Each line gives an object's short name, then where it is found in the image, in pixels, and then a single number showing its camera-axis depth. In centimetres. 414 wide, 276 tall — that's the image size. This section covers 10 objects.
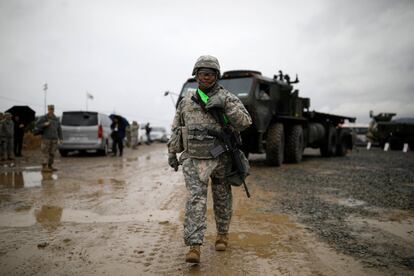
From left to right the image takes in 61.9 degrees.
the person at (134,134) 2255
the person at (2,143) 1208
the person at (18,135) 1404
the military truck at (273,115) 959
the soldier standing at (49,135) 939
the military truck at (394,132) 2259
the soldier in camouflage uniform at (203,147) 324
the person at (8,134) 1223
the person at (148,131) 2975
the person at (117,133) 1509
